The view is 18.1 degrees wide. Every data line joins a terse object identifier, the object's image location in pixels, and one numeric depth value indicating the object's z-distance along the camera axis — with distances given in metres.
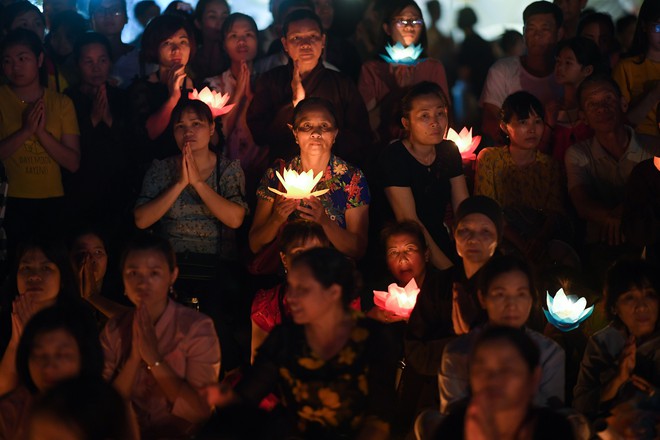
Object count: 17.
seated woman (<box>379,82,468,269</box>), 10.59
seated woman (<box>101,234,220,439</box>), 7.68
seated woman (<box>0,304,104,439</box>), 7.09
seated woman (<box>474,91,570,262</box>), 10.73
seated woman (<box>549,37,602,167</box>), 11.60
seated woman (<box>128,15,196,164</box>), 11.33
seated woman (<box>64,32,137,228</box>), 11.12
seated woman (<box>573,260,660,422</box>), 8.13
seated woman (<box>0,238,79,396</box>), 8.67
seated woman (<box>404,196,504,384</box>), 8.17
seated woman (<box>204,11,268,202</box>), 11.59
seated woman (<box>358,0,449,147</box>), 12.17
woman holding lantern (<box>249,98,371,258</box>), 10.19
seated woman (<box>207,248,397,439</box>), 7.15
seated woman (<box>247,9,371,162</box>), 11.36
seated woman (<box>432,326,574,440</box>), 6.33
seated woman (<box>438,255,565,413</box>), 7.52
